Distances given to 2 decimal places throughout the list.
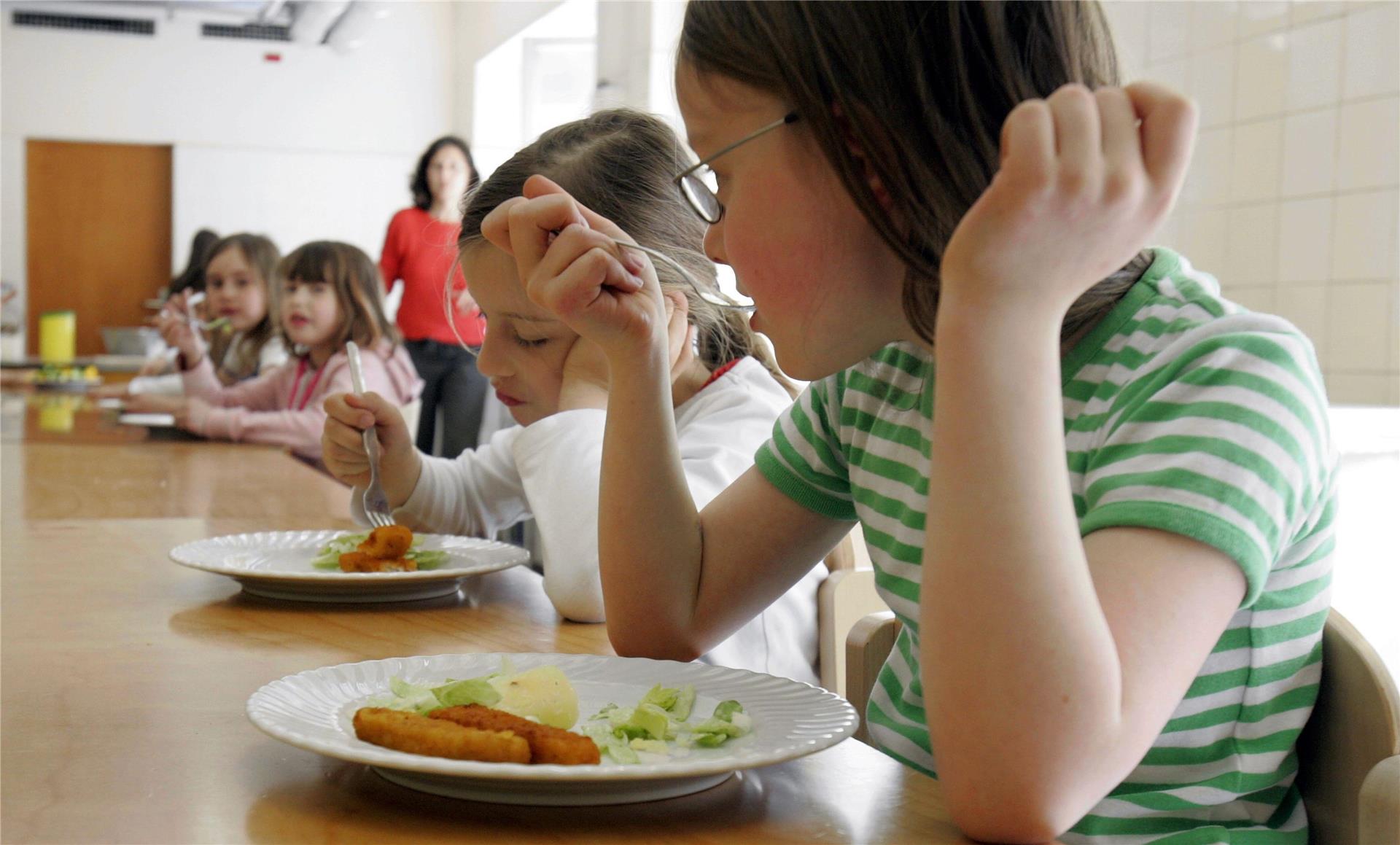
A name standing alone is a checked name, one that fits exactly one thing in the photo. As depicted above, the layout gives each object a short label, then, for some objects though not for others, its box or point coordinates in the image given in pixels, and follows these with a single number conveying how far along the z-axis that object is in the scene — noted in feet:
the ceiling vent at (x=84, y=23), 25.82
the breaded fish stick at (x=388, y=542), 3.40
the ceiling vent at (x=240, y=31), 26.73
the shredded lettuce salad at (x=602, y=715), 1.85
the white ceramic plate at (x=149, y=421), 9.21
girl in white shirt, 3.70
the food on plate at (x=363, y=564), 3.35
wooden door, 26.84
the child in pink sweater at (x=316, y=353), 8.84
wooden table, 1.64
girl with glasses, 1.60
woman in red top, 15.26
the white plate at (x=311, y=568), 3.24
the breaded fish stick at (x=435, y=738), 1.66
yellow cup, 17.54
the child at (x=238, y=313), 11.10
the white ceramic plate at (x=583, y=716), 1.64
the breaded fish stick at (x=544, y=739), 1.67
